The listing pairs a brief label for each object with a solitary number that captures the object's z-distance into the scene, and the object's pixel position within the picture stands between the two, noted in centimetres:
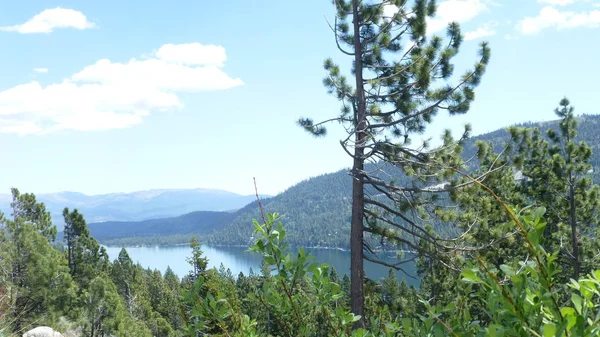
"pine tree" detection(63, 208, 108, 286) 2967
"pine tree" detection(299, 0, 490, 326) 934
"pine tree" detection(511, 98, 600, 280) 1561
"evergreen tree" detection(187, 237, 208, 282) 1680
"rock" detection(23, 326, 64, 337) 981
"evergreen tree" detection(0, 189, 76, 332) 1853
